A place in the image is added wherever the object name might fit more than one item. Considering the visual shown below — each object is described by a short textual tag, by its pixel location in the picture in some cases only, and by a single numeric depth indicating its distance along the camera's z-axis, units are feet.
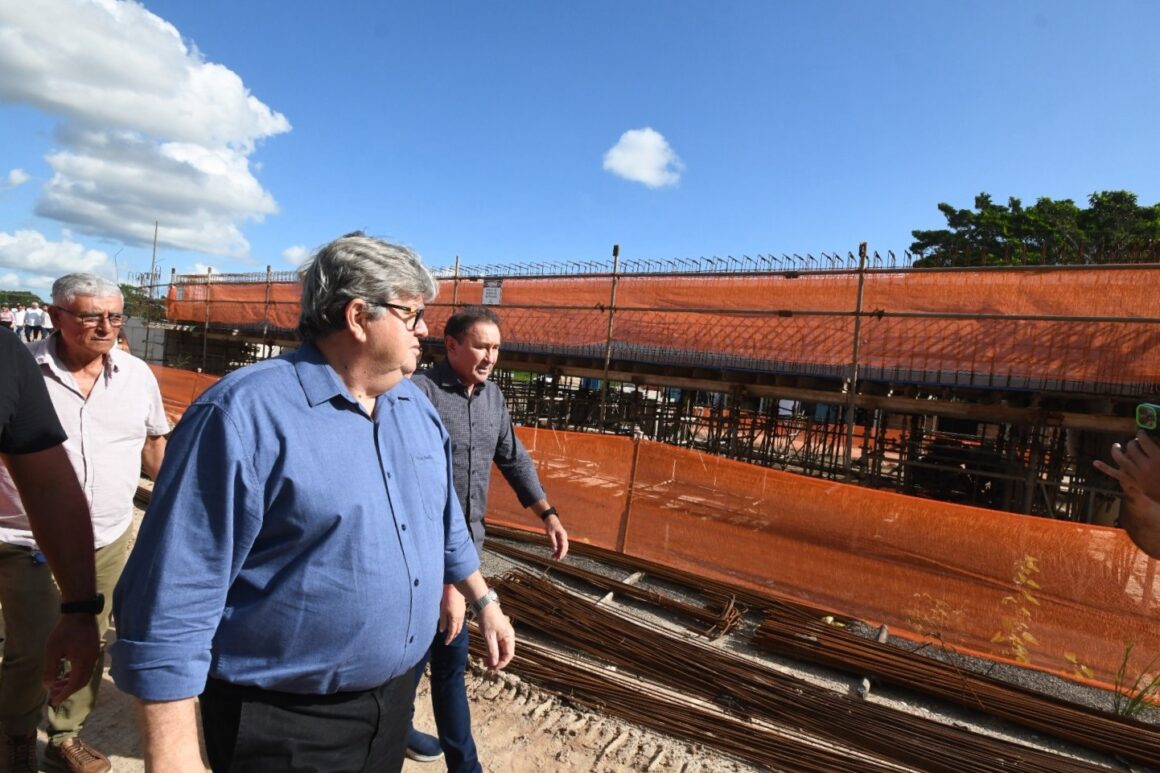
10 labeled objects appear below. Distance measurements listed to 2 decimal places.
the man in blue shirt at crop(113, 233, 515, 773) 3.99
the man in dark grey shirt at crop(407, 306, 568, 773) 8.59
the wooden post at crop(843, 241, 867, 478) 25.04
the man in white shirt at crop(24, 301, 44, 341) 68.85
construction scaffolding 23.68
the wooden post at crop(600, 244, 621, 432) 33.50
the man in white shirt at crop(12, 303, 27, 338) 71.27
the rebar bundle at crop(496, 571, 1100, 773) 11.09
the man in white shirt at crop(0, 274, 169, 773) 8.31
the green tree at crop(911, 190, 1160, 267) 96.27
